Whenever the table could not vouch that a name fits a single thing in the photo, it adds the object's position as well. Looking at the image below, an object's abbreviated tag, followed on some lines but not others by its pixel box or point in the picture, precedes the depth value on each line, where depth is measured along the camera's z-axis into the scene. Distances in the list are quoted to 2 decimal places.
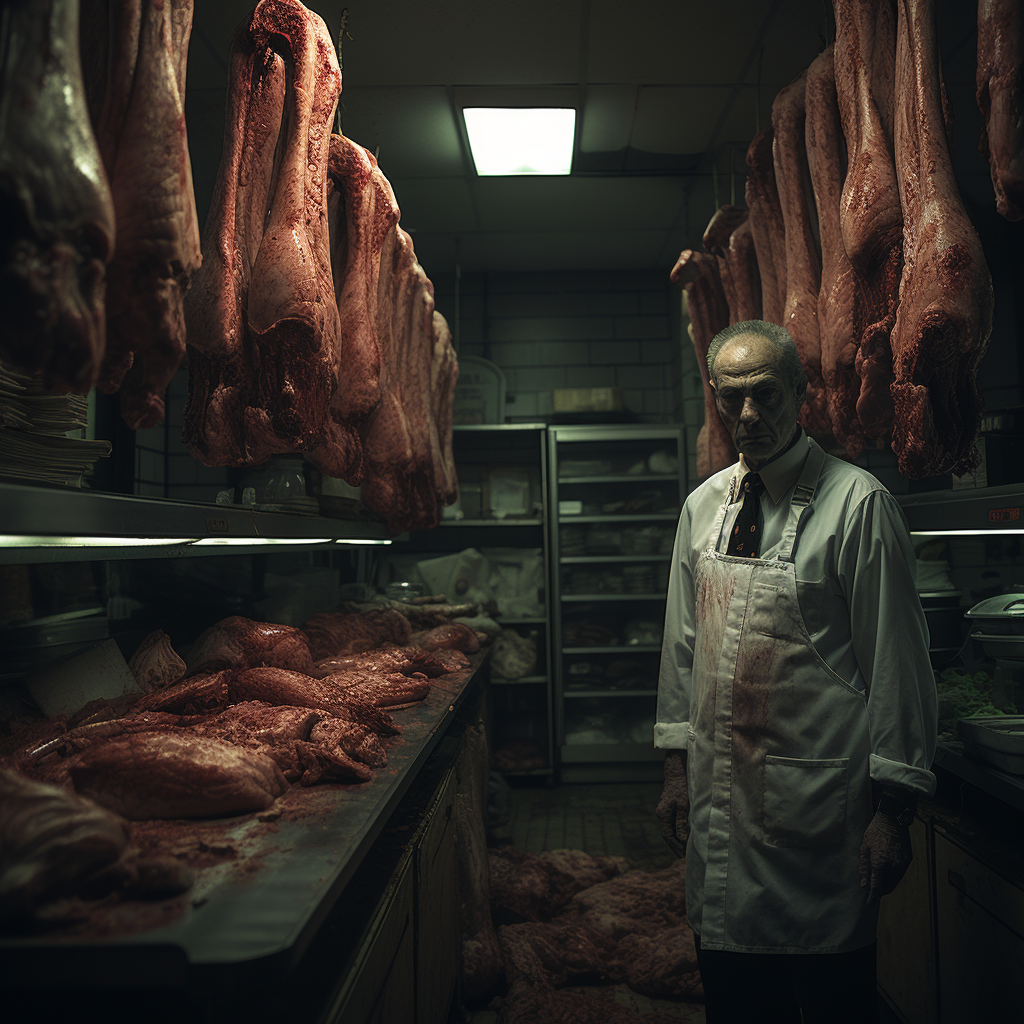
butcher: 1.96
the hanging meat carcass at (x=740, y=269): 3.31
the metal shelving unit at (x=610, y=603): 6.06
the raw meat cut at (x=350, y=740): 1.87
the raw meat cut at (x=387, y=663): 2.80
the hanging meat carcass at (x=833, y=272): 2.24
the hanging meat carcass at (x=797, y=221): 2.57
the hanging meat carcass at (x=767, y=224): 2.90
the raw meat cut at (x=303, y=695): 2.14
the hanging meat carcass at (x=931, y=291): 1.73
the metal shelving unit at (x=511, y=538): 5.98
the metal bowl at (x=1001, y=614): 2.52
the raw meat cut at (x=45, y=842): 1.02
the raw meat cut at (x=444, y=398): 4.68
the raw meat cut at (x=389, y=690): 2.52
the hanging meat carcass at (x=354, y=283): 2.49
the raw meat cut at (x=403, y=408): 3.12
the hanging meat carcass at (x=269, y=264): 1.92
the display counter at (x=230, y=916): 0.99
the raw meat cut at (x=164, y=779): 1.46
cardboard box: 6.28
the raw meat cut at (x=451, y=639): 3.89
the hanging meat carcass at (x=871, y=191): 1.99
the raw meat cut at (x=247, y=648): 2.45
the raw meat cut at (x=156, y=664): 2.30
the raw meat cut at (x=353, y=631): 3.22
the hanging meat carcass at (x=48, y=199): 0.81
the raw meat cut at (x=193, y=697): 2.04
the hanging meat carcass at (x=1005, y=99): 1.38
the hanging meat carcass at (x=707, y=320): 3.71
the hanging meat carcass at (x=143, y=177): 1.07
